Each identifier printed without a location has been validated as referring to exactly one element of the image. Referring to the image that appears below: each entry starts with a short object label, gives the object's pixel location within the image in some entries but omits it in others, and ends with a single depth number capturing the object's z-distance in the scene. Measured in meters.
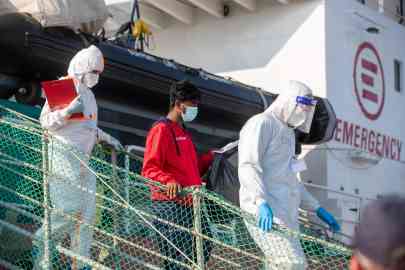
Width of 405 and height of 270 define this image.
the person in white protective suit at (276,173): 7.23
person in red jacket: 7.88
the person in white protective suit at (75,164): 7.79
